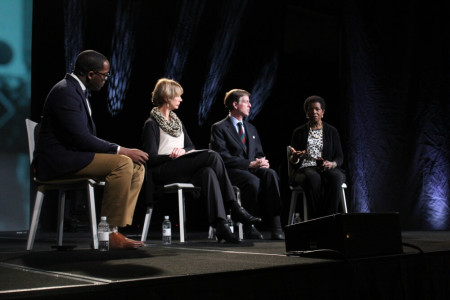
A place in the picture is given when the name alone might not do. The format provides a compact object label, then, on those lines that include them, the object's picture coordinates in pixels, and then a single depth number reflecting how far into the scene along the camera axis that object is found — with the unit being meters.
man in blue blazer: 2.26
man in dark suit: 3.30
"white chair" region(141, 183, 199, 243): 2.90
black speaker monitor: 1.46
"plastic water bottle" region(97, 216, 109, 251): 2.24
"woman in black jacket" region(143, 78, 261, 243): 2.67
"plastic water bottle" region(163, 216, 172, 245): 2.78
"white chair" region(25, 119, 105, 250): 2.39
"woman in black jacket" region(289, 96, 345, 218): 3.37
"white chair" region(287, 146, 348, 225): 3.46
